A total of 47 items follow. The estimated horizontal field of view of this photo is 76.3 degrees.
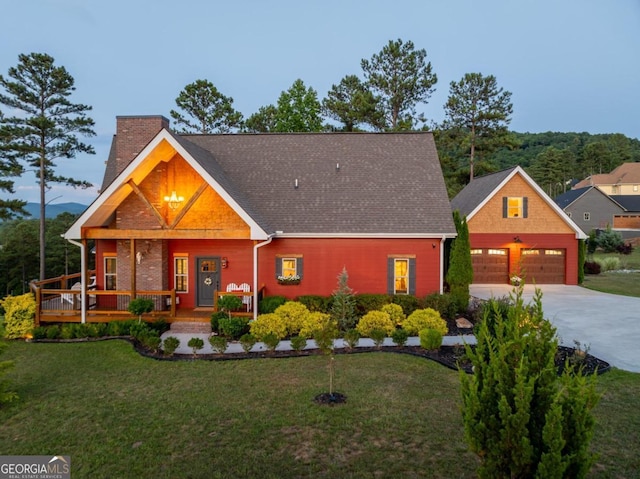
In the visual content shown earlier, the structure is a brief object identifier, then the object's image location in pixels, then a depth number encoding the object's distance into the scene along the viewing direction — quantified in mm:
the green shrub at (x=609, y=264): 30175
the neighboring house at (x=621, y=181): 75562
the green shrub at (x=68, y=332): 12625
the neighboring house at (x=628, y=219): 52875
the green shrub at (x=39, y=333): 12680
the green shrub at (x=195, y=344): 10758
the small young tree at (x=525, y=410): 3865
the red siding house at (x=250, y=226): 13812
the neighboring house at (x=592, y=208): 51594
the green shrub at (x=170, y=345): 10766
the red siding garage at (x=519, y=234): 23266
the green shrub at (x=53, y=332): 12712
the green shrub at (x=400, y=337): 11312
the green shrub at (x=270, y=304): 14039
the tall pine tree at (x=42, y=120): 28438
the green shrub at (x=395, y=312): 13484
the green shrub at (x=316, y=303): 14414
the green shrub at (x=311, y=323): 12469
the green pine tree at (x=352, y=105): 36812
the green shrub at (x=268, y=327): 12258
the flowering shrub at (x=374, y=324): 12672
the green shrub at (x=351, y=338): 11117
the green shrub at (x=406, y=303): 14648
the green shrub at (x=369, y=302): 14484
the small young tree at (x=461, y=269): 15892
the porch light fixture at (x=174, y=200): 14672
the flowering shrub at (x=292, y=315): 12820
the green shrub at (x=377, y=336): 11297
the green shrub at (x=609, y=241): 38422
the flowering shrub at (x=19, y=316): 13008
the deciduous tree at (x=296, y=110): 35281
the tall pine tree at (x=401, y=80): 38375
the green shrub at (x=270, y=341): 10875
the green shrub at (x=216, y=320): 13188
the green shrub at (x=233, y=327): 12523
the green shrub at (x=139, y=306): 13180
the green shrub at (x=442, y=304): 14656
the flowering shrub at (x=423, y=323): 12539
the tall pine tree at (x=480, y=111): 38500
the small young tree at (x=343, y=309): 12953
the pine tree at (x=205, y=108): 39000
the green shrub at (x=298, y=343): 10968
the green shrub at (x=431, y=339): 10930
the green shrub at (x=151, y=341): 11156
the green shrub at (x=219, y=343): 10766
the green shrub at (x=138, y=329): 11877
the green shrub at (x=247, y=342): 10992
